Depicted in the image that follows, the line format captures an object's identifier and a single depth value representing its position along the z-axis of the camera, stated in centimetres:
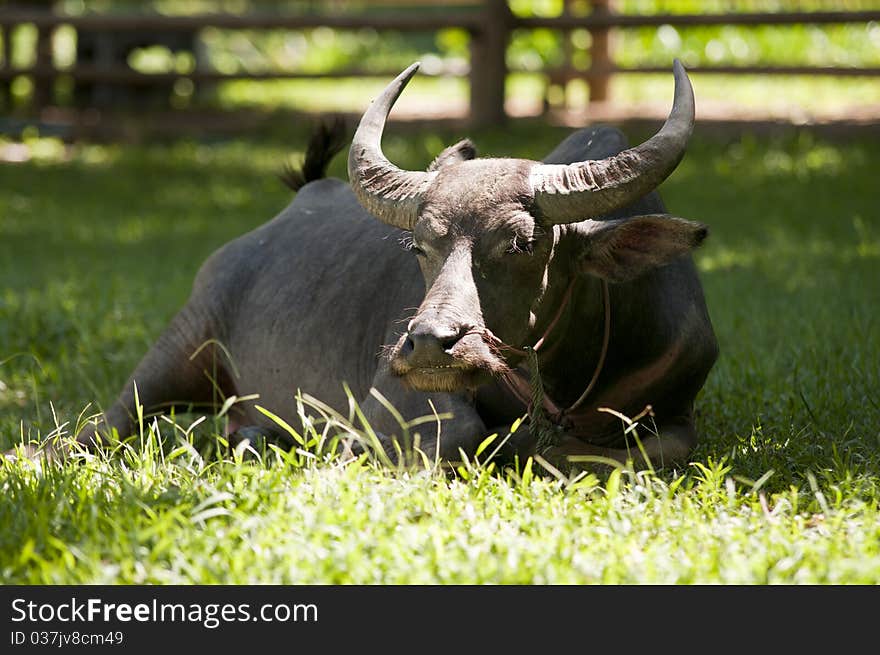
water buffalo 811
